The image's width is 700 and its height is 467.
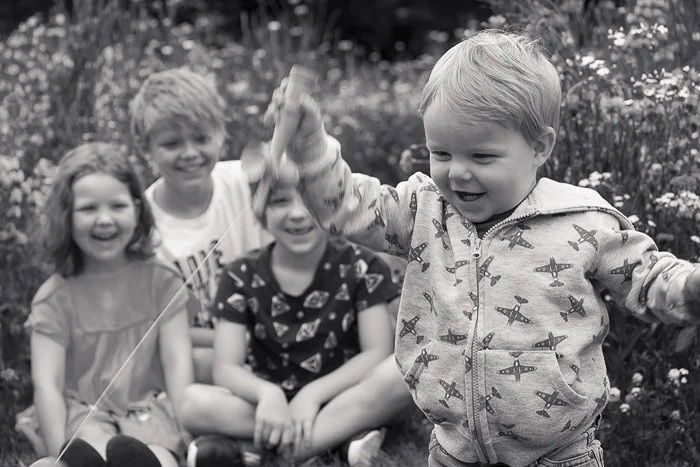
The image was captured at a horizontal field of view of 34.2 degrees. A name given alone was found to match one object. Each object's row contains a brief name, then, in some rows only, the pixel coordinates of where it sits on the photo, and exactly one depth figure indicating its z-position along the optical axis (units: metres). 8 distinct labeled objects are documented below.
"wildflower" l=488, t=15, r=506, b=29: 3.69
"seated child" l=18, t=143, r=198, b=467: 3.45
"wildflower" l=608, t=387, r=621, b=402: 3.07
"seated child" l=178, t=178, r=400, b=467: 3.40
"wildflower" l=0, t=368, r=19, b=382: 3.57
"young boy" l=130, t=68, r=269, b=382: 3.88
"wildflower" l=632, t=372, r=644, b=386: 3.11
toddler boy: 2.18
